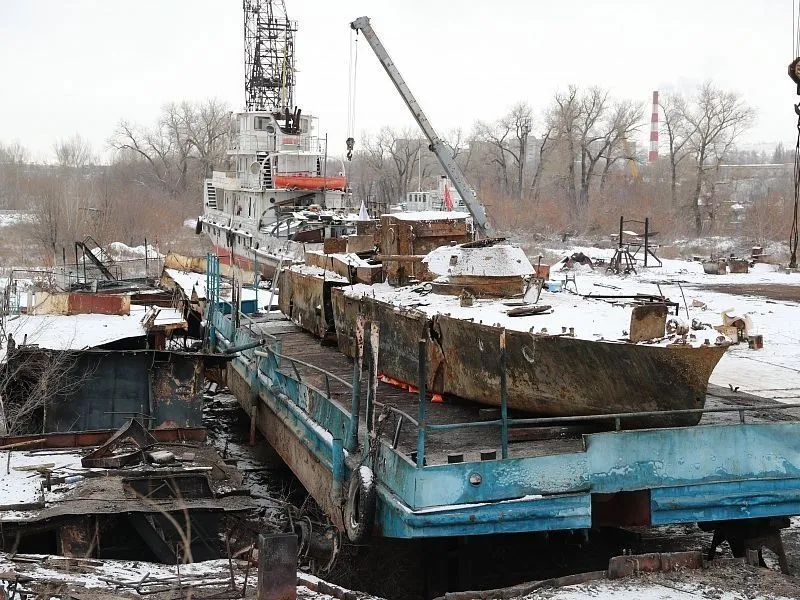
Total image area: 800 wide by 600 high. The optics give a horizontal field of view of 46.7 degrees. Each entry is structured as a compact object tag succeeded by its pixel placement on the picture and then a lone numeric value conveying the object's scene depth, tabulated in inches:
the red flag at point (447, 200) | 1801.2
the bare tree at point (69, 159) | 3240.7
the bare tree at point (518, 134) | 2674.7
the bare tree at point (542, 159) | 2605.8
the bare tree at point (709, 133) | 2335.1
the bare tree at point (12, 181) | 2645.2
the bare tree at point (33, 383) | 582.6
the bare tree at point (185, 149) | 2908.5
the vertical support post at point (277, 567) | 297.3
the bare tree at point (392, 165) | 2896.2
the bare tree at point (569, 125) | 2519.7
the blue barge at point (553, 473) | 349.1
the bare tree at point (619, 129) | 2488.9
